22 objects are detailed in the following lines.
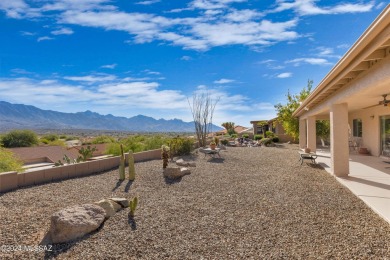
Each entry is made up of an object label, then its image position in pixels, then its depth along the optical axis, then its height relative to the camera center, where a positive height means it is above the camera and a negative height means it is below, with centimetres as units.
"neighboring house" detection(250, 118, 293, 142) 3167 +23
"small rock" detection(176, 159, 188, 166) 1198 -140
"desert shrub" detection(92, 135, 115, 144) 3326 -83
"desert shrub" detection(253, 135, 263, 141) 3459 -84
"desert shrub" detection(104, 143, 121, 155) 1467 -89
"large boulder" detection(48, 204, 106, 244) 454 -159
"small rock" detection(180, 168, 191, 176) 989 -148
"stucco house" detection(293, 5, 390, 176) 499 +114
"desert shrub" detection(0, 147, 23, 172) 942 -105
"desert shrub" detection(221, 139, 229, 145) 2494 -101
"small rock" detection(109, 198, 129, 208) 615 -160
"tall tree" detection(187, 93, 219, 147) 2216 +188
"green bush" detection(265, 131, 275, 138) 3192 -46
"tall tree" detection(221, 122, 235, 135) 4727 +110
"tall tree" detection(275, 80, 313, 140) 2677 +208
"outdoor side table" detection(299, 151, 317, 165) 1262 -126
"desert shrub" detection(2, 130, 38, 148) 3058 -41
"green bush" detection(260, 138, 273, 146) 2641 -115
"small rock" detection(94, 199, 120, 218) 559 -156
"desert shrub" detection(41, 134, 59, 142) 4264 -53
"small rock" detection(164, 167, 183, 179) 945 -145
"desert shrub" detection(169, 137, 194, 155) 1531 -81
